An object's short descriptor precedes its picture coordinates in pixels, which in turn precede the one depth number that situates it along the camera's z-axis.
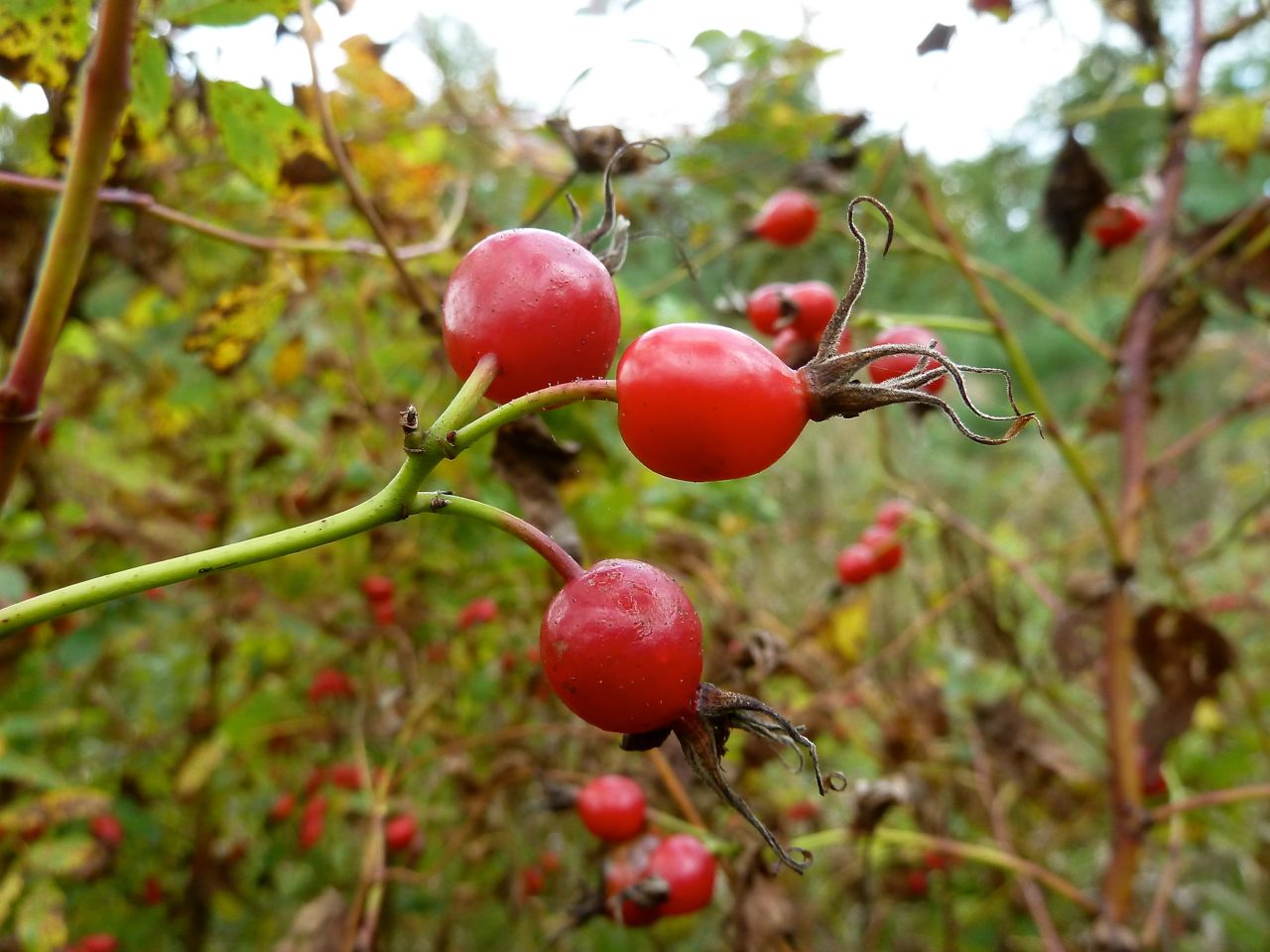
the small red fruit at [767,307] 0.12
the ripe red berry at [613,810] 0.14
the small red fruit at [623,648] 0.07
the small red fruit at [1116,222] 0.22
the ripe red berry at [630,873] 0.14
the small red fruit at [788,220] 0.18
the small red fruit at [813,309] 0.12
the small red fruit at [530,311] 0.07
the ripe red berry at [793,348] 0.12
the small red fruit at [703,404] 0.07
